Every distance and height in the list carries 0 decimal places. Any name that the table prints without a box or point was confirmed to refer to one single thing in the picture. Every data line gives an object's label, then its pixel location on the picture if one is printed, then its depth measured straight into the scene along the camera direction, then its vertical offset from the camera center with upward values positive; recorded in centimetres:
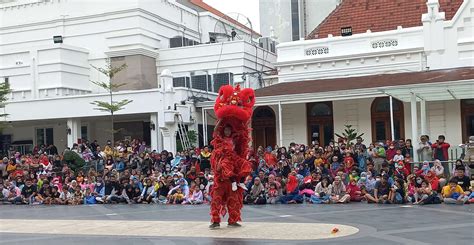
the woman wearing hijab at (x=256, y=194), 1892 -165
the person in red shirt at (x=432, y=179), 1731 -125
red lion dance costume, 1220 -23
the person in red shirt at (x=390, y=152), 1989 -55
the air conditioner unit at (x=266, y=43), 3675 +543
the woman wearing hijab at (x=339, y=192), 1817 -161
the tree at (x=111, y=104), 2823 +174
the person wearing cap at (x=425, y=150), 1945 -52
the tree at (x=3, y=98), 3058 +228
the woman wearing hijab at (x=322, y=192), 1851 -161
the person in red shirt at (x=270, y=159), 2139 -71
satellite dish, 3897 +706
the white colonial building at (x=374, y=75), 2522 +255
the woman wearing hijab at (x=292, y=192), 1886 -161
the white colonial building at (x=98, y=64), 3100 +412
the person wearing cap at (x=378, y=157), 1966 -69
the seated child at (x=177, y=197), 2011 -176
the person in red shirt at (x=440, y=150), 1938 -52
